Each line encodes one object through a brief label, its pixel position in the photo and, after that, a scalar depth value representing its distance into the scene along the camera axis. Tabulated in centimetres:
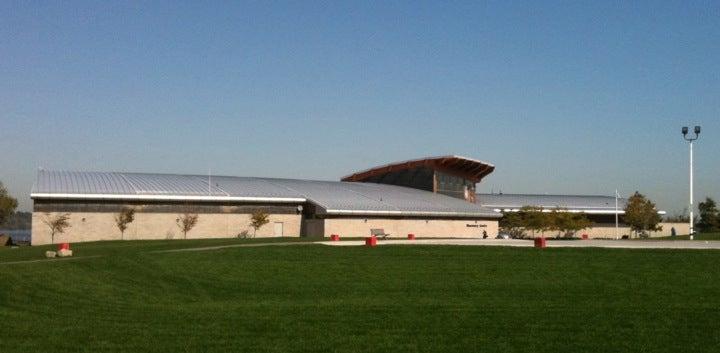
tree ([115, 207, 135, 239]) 6094
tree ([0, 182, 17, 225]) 9031
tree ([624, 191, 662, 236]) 9012
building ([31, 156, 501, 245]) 6059
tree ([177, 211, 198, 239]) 6294
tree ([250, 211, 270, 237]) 6531
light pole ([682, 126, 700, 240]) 5724
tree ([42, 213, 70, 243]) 5900
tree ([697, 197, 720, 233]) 9809
